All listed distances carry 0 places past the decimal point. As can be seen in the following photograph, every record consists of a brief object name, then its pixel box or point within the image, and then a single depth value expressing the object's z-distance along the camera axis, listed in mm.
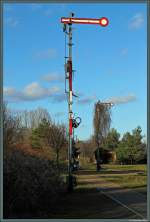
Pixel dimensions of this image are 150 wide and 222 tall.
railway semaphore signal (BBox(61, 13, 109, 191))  21281
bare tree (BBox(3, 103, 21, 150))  21331
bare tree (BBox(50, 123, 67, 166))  41388
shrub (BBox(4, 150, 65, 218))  12586
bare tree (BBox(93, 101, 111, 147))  61012
